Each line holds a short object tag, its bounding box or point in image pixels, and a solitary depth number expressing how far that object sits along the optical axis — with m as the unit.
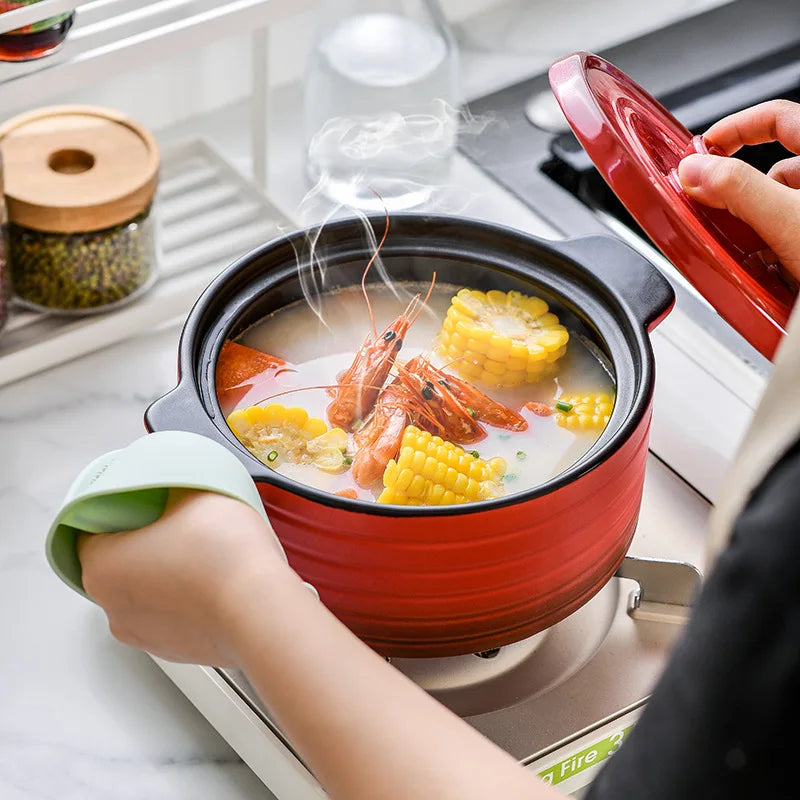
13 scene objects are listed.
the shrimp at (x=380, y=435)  1.23
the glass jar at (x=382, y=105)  1.60
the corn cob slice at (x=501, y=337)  1.29
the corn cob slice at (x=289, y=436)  1.24
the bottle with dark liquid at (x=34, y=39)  1.36
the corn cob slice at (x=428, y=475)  1.20
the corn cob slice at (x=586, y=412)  1.26
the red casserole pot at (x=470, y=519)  1.16
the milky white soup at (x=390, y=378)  1.25
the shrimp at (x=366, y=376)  1.27
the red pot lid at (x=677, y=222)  1.25
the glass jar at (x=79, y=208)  1.41
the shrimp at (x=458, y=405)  1.26
